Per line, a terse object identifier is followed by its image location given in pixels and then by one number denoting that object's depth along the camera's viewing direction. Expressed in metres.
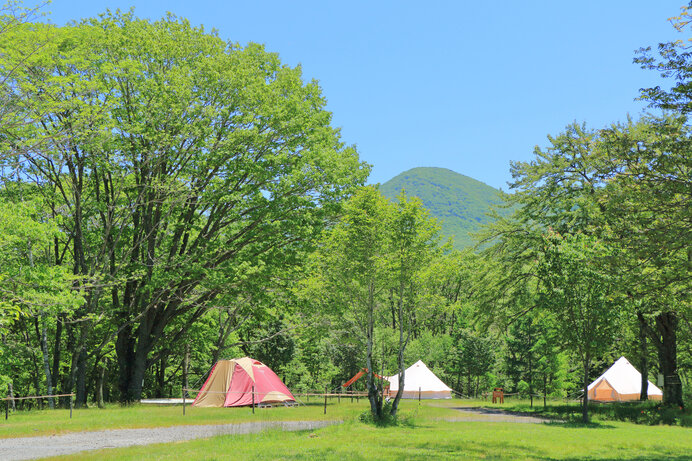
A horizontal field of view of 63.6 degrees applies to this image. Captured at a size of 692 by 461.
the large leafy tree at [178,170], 23.80
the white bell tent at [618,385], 41.84
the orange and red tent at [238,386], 25.31
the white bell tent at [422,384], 45.59
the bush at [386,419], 18.86
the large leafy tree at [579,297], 23.56
